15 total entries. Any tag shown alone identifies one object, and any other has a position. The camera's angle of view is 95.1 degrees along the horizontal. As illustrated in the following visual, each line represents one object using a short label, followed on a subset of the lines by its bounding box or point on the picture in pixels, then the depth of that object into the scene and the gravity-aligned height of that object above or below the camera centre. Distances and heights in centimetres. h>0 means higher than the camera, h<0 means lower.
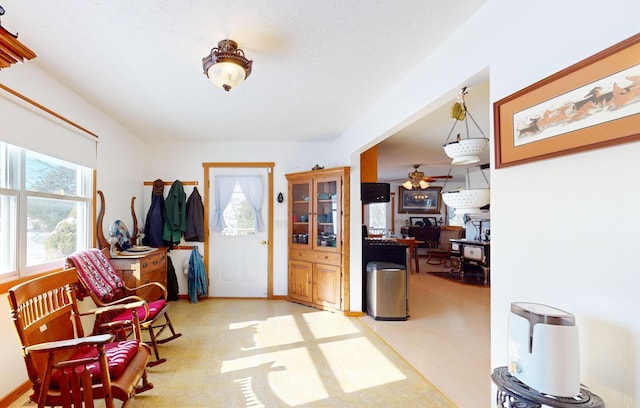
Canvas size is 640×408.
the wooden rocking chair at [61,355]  143 -78
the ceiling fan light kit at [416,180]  633 +65
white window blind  199 +61
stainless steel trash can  364 -106
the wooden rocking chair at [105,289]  239 -70
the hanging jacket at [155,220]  416 -16
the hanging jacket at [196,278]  423 -100
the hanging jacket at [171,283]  428 -108
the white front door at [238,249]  448 -61
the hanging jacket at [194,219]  435 -15
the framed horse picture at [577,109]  88 +36
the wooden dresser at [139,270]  318 -68
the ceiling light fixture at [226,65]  183 +93
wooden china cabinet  380 -40
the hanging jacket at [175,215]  423 -8
